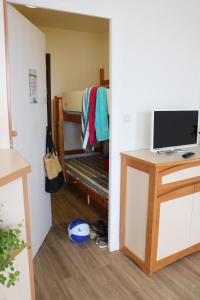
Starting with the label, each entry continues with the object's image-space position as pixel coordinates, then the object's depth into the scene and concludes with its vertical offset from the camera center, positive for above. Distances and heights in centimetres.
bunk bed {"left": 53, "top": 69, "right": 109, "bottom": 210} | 291 -92
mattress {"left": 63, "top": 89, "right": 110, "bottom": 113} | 379 +7
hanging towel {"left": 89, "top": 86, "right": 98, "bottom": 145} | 254 -12
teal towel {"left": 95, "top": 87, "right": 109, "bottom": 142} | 244 -10
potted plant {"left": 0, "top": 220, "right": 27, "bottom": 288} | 92 -54
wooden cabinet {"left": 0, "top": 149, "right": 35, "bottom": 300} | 113 -51
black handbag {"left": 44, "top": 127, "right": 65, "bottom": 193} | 243 -63
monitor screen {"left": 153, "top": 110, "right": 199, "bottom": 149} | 211 -19
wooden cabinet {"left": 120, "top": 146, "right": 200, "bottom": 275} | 191 -82
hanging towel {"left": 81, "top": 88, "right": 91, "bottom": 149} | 259 -13
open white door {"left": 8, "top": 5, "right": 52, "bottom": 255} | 184 +0
